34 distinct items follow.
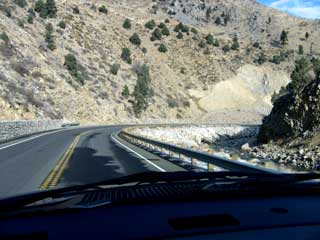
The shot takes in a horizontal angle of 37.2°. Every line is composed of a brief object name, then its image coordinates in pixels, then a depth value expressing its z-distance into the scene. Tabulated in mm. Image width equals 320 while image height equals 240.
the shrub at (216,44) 109812
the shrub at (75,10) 98600
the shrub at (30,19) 79769
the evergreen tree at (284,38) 123500
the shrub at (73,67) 73938
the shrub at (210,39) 109812
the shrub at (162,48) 100625
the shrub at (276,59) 107688
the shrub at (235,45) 109625
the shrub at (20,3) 85188
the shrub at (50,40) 76562
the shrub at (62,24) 86250
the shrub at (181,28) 113138
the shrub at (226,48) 108162
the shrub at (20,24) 76000
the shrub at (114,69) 83375
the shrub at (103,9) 110250
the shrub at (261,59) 106062
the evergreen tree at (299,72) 73706
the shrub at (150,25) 110688
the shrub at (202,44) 107512
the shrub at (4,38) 64125
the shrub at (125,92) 79438
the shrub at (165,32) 108750
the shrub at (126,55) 91562
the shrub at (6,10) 75438
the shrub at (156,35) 105238
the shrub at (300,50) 112375
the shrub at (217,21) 141625
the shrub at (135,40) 99562
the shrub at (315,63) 76606
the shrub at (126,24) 106062
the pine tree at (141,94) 77438
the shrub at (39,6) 88469
